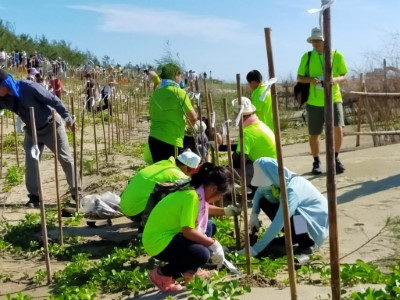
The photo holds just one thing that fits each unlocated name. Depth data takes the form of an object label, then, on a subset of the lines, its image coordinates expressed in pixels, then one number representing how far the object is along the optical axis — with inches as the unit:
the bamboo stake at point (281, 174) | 119.5
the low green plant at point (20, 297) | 150.1
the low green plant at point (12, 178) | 330.6
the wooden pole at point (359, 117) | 395.2
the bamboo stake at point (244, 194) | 156.3
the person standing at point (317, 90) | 272.5
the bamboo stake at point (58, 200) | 200.5
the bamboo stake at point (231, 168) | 172.3
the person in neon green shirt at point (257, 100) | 273.6
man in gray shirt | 263.4
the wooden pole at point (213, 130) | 215.7
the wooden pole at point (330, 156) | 100.1
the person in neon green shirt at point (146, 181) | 202.5
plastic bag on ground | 241.8
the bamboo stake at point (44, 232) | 172.2
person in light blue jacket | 179.2
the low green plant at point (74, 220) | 240.8
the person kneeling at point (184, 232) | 155.3
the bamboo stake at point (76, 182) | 257.0
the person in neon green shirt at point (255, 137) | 237.6
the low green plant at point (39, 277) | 176.4
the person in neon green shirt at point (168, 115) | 240.1
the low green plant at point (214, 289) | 134.2
